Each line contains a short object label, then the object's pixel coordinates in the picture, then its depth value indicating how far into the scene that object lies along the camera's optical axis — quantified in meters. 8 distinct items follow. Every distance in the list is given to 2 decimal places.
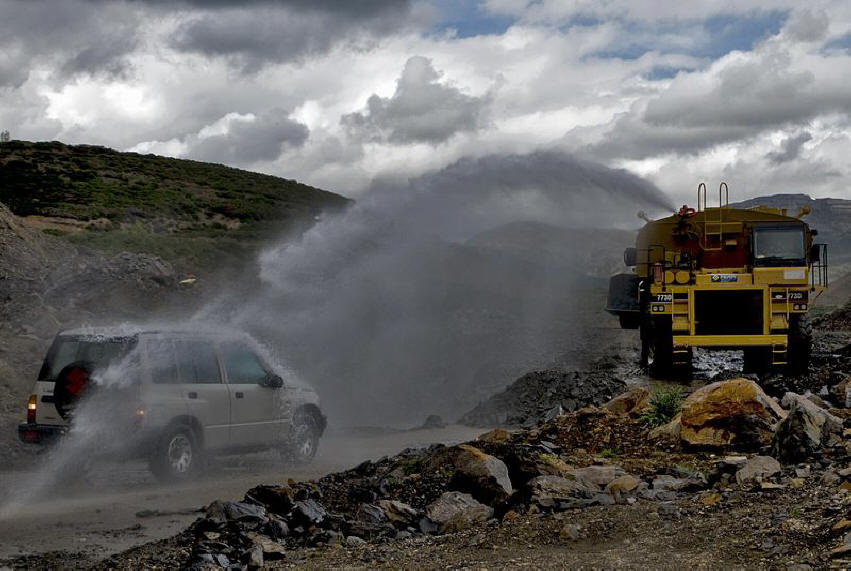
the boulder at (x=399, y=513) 8.36
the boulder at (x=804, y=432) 9.27
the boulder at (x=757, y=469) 8.30
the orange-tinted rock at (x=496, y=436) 11.76
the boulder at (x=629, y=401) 13.23
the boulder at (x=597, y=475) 8.87
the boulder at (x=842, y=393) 12.96
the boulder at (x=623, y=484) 8.54
